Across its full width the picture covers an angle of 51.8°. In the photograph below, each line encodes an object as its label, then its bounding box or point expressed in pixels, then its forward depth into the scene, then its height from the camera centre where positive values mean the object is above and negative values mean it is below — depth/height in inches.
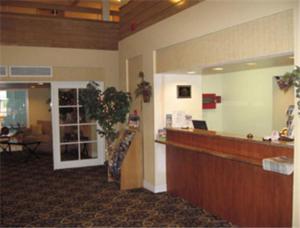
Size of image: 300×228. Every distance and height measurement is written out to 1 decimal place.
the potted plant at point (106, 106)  238.5 -1.0
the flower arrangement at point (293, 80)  111.7 +8.3
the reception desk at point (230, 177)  136.1 -38.8
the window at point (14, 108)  445.1 -3.2
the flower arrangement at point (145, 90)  221.9 +10.2
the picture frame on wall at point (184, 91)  224.1 +9.2
